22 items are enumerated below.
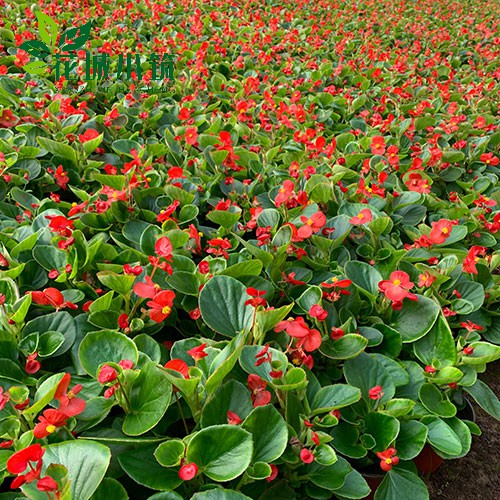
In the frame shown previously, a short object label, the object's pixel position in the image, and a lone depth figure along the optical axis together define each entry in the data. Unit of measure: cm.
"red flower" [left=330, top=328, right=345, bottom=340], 116
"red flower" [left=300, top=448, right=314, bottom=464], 89
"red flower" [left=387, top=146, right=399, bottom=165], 193
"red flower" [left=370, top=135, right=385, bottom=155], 205
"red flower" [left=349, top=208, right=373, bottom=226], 146
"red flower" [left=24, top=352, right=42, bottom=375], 100
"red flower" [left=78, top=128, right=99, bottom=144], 181
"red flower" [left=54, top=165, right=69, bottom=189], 166
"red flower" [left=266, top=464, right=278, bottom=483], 91
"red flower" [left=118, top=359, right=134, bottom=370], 91
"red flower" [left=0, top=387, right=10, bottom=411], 76
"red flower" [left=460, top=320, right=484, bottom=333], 123
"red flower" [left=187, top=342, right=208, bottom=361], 93
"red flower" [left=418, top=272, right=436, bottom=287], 131
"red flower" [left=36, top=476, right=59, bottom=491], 64
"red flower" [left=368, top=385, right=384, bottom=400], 109
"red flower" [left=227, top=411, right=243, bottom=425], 90
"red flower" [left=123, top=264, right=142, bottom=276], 109
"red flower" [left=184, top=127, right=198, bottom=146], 186
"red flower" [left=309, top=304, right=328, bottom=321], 108
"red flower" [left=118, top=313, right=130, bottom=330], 109
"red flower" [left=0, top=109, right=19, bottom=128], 191
